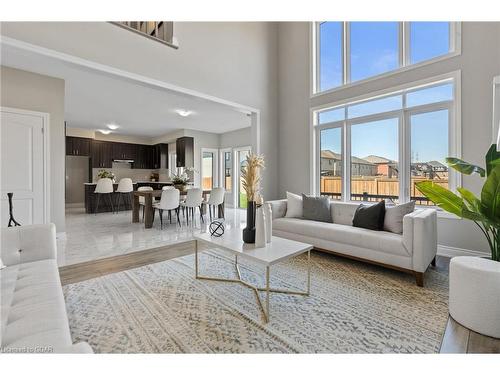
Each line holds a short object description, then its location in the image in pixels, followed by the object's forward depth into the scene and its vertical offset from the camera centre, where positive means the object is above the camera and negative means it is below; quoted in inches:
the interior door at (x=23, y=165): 149.1 +13.1
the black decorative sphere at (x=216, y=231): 102.0 -19.4
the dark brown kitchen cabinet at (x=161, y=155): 388.2 +47.7
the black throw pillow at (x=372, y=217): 122.8 -16.7
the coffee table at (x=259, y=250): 75.5 -22.3
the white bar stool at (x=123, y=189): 298.7 -4.7
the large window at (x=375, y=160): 159.0 +16.7
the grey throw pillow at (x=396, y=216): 116.0 -15.6
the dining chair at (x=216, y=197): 243.1 -12.1
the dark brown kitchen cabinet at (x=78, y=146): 318.3 +52.7
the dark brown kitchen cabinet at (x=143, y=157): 390.0 +44.8
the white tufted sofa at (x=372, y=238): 98.3 -25.8
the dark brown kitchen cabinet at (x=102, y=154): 345.4 +44.5
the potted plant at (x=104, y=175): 314.1 +13.3
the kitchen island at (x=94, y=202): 292.2 -20.7
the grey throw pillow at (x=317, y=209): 150.3 -15.3
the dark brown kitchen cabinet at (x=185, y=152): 333.1 +45.6
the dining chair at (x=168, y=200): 213.6 -13.2
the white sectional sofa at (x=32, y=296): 39.6 -24.4
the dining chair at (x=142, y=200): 219.9 -13.9
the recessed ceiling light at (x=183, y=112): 251.0 +75.8
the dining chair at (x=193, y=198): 227.8 -12.2
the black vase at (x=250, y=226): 90.4 -15.3
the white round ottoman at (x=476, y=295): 66.9 -31.6
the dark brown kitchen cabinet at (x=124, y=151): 363.6 +52.3
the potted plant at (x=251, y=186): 86.4 -0.5
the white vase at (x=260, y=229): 86.3 -15.7
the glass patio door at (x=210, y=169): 363.3 +23.9
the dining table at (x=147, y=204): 210.2 -16.6
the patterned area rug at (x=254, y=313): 62.7 -40.4
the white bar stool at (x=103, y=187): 281.4 -2.1
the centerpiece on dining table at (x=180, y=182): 252.1 +3.1
